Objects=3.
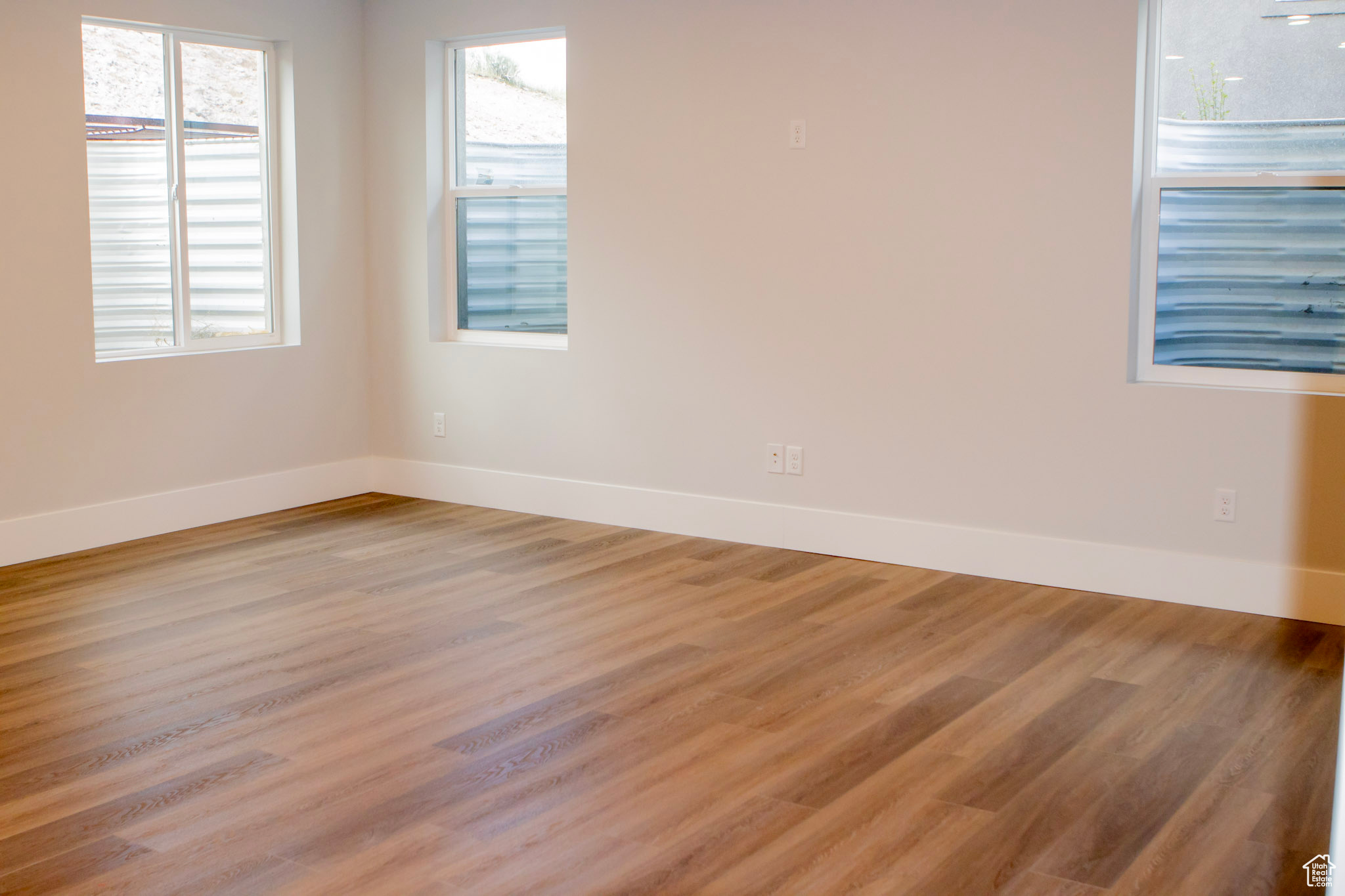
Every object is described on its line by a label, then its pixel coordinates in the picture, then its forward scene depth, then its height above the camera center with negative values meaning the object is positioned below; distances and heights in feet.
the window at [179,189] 16.56 +1.67
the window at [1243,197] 13.38 +1.34
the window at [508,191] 18.63 +1.82
